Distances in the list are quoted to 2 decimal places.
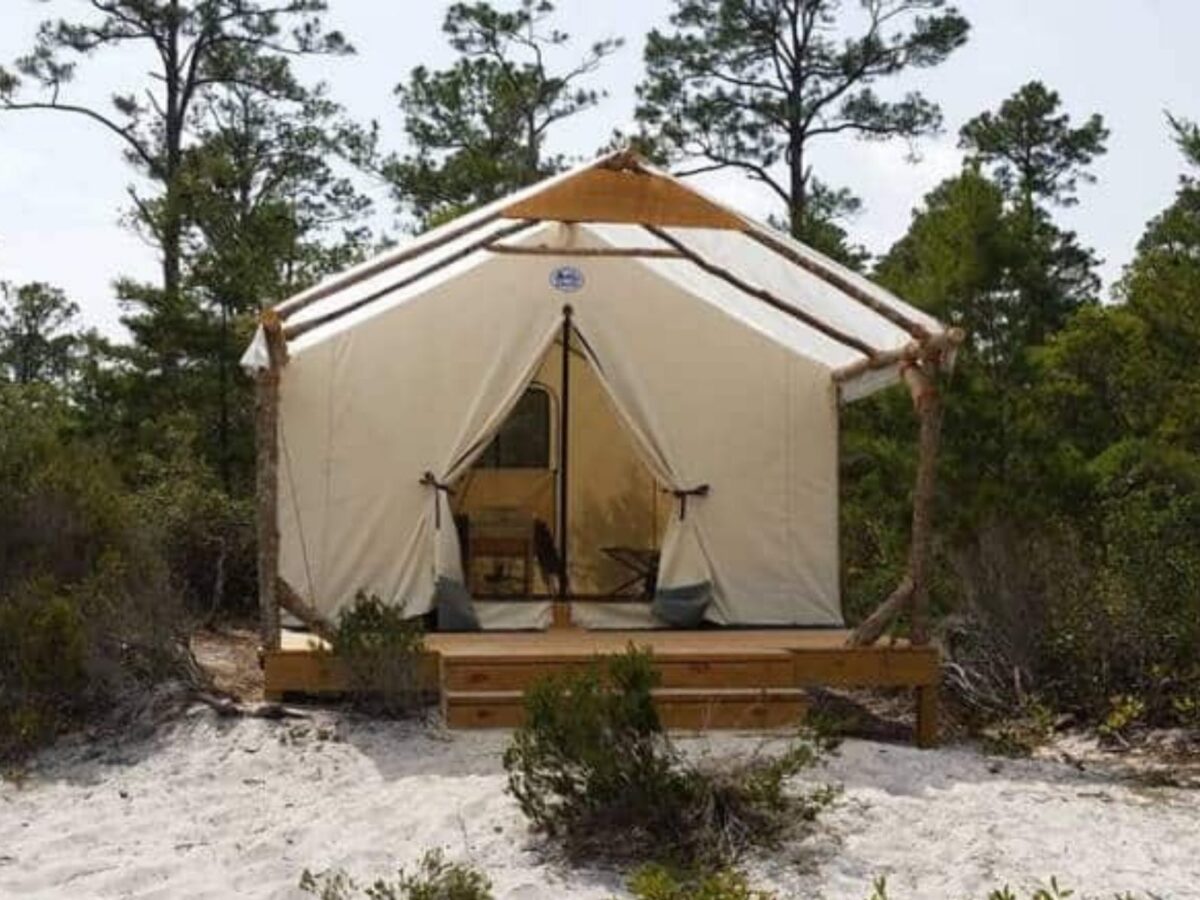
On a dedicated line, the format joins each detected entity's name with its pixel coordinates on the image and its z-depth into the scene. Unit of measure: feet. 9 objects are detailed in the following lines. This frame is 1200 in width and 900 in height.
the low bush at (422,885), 13.96
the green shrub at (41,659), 21.17
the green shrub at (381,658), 21.42
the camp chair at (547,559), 31.19
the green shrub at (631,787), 15.69
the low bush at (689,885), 12.83
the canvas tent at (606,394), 28.14
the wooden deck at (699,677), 21.11
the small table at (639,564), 30.86
